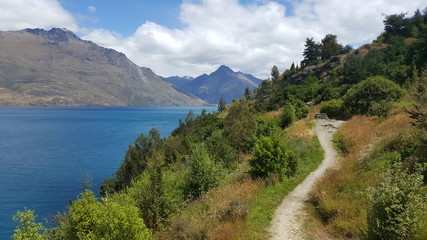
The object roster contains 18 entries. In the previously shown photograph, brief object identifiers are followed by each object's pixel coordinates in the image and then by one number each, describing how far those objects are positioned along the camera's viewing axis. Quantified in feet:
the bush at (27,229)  39.03
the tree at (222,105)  526.66
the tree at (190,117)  401.29
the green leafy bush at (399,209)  28.94
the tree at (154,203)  53.52
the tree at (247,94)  408.01
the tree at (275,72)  424.46
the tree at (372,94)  124.47
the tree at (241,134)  130.93
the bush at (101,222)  36.45
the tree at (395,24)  272.92
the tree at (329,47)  313.09
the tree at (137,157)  232.22
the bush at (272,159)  67.15
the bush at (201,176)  72.33
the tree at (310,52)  325.01
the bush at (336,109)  138.40
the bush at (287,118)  144.05
